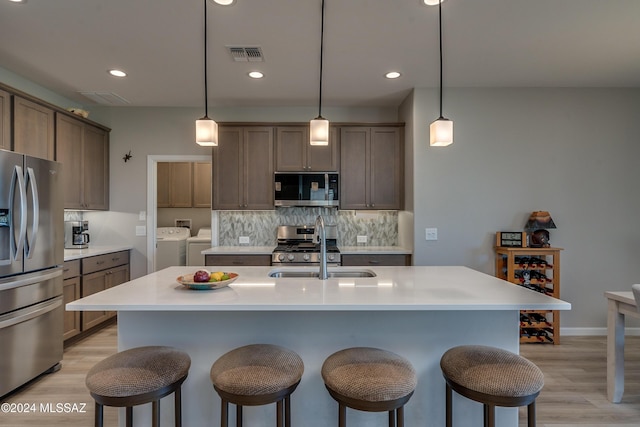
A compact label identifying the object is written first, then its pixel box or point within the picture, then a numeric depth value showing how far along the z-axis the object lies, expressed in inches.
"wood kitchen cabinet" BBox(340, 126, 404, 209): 161.5
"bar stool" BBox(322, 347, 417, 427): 52.6
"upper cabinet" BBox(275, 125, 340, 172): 161.5
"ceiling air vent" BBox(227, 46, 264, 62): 110.5
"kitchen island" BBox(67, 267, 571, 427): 72.2
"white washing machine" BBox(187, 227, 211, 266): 214.5
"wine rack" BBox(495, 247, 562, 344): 134.0
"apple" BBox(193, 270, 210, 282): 71.5
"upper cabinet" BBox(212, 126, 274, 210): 160.9
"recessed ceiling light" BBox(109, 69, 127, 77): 128.1
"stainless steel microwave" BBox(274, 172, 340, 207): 158.7
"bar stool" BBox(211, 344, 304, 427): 53.9
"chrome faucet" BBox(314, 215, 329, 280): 82.7
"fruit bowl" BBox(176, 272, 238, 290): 70.0
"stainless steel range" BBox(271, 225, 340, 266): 148.9
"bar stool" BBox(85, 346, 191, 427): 53.5
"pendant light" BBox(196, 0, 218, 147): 83.4
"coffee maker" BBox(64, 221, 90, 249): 156.6
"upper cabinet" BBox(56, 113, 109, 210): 140.4
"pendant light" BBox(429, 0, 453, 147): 81.6
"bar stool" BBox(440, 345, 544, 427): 54.6
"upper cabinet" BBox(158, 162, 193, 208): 230.5
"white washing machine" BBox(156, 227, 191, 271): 207.9
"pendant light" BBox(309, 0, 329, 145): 87.3
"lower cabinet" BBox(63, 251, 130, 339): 128.5
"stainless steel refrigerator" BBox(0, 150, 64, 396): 93.8
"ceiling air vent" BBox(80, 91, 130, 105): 150.7
